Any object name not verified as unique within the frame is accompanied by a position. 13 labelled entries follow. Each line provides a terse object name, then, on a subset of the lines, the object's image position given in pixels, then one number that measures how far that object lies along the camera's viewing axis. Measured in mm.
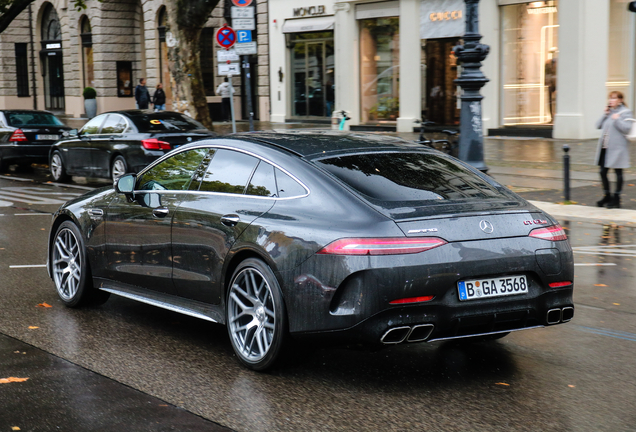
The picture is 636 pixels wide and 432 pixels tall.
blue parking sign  16875
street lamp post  13977
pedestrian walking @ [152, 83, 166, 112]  35781
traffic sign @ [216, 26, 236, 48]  18984
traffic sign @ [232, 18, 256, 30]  16562
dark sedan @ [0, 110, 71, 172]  20516
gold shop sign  26562
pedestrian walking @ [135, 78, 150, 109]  36000
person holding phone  13016
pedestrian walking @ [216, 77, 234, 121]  33781
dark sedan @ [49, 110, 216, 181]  16188
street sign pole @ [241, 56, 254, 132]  17025
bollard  13197
